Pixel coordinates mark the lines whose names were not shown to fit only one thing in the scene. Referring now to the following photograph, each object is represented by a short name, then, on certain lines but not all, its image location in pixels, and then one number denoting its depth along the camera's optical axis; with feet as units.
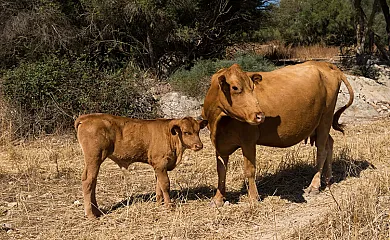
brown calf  20.02
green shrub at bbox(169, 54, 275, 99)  47.73
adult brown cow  19.51
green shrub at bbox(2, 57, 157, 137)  39.34
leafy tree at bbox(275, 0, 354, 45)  112.06
